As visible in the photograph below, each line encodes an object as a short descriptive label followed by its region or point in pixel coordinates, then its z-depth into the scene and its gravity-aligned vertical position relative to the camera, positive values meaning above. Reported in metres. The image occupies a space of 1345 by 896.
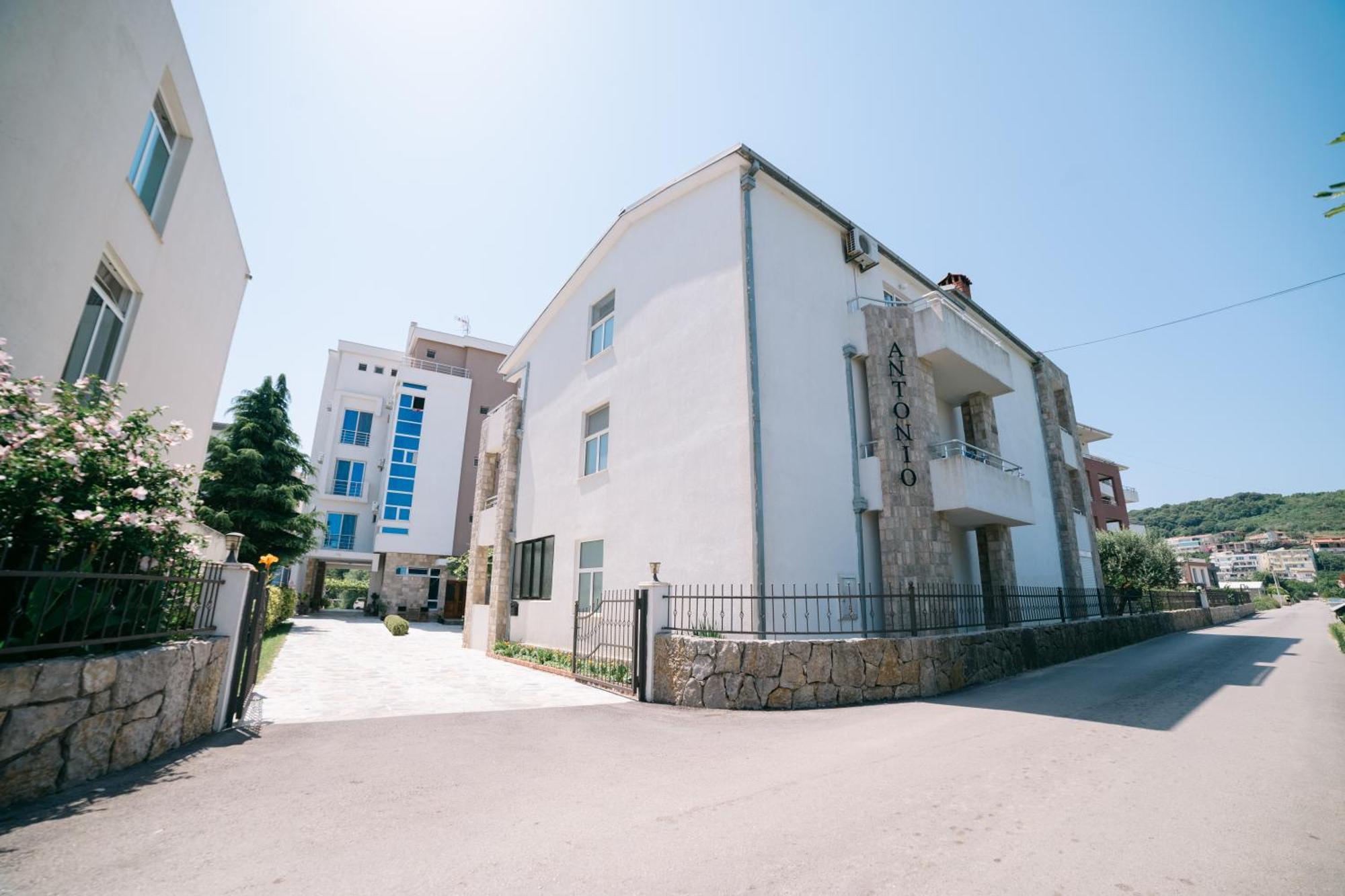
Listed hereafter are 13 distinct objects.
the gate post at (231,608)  6.50 -0.36
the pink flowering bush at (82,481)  4.18 +0.78
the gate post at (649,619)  8.96 -0.59
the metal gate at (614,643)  9.27 -1.20
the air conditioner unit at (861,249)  13.54 +8.30
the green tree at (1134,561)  26.42 +1.45
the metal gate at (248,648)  6.64 -0.91
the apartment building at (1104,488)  37.53 +7.36
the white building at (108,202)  6.16 +5.25
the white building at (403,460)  32.84 +7.76
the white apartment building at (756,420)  10.60 +3.68
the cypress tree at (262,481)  21.23 +3.88
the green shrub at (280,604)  18.66 -1.00
